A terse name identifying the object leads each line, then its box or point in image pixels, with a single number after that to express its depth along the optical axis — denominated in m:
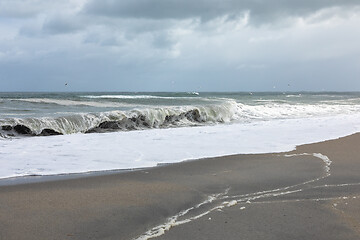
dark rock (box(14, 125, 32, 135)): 11.84
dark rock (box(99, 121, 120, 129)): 14.19
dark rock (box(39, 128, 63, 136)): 12.00
